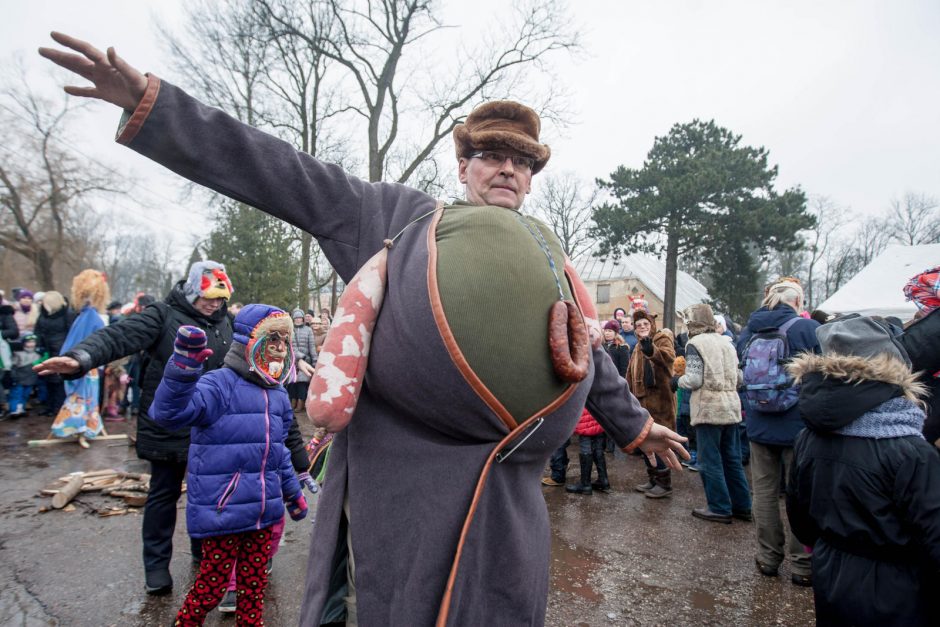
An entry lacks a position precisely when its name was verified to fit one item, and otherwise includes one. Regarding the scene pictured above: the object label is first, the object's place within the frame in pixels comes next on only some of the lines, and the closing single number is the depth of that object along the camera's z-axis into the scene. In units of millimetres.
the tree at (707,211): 20141
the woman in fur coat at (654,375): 6086
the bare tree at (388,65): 14578
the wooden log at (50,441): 6941
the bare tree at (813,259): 38156
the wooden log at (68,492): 4715
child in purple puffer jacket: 2619
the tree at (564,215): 31281
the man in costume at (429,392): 1177
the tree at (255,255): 13523
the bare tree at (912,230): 33188
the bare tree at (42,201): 17125
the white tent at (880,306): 11875
